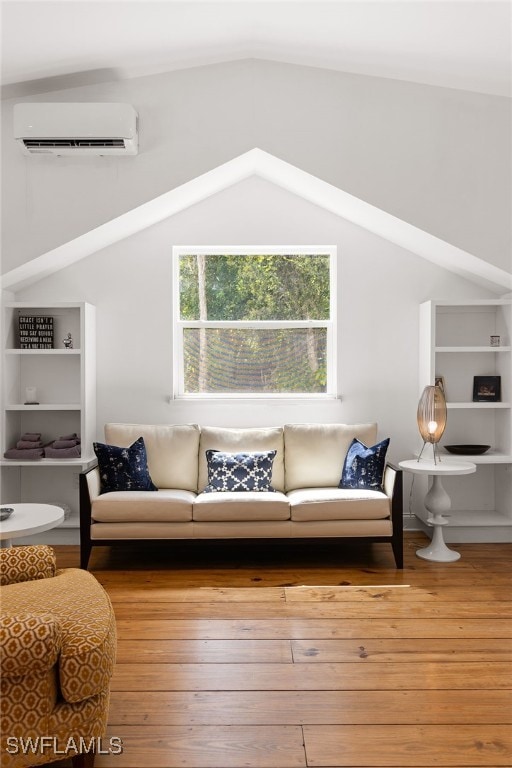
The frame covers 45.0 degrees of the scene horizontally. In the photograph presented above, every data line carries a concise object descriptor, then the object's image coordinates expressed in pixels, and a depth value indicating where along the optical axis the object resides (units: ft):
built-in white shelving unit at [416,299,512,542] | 16.33
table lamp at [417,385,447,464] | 14.43
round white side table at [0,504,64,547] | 9.78
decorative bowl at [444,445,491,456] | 15.48
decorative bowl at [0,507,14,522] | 10.47
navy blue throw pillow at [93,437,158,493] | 14.11
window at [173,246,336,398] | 16.94
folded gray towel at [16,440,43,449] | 15.29
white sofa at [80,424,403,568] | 13.28
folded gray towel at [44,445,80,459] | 15.11
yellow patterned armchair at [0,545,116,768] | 6.01
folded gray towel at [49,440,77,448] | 15.34
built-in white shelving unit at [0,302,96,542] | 15.80
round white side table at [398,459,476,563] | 13.55
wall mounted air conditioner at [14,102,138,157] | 12.85
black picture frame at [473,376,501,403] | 16.02
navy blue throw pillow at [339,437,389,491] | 14.23
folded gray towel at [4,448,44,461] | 15.03
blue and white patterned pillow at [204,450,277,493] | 14.21
